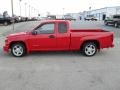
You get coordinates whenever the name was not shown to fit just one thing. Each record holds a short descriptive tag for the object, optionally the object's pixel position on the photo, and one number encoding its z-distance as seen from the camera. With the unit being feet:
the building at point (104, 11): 124.97
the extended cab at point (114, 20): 50.33
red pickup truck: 14.60
